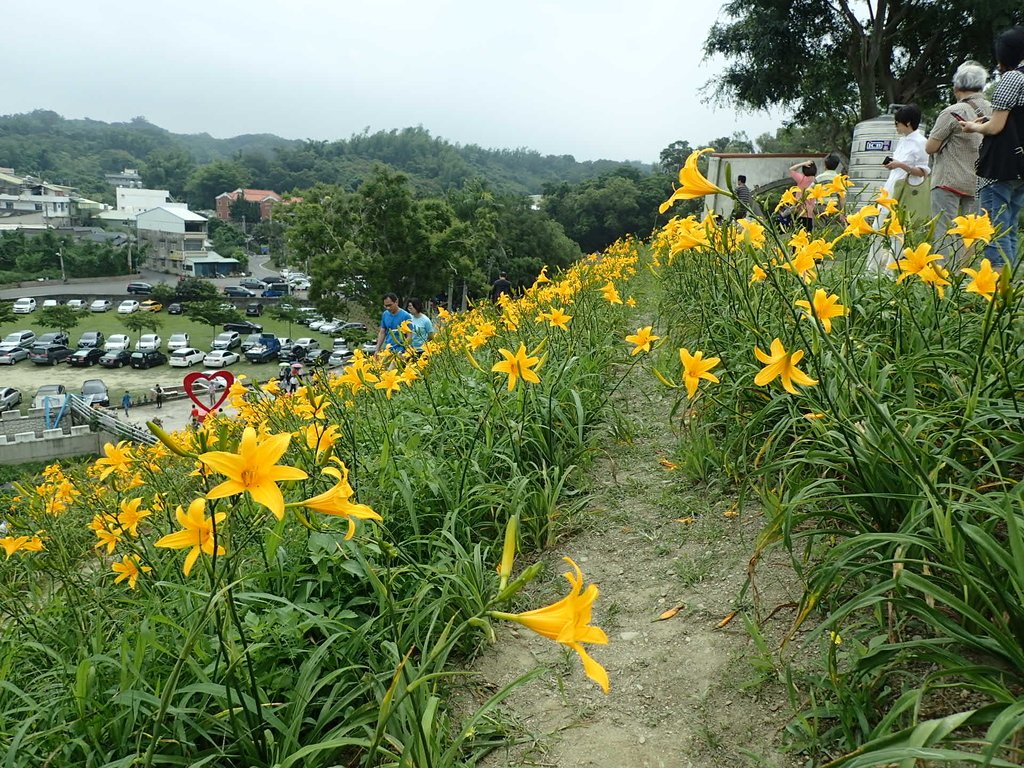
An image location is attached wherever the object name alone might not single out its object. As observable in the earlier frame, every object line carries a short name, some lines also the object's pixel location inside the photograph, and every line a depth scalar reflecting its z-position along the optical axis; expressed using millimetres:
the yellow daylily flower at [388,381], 2506
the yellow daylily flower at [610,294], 3094
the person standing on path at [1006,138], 3189
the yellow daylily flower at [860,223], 2010
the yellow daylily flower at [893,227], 1971
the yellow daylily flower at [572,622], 862
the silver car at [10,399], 21078
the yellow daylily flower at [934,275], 1746
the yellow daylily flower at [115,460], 2223
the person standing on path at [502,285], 6161
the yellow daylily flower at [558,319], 2827
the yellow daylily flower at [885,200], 2168
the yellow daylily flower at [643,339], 2391
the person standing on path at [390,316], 5133
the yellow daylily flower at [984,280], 1592
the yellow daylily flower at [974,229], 1988
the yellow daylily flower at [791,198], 2820
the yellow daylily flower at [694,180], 1699
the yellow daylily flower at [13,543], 2066
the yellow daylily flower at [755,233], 2385
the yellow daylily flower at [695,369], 1749
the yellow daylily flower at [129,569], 1813
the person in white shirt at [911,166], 3975
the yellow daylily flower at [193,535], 1059
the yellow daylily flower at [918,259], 1767
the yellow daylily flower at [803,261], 1720
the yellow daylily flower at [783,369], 1363
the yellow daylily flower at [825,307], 1543
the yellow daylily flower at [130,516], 1872
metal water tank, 8773
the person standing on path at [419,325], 4412
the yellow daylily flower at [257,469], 960
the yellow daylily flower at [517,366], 1952
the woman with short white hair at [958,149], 3666
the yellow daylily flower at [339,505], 1058
